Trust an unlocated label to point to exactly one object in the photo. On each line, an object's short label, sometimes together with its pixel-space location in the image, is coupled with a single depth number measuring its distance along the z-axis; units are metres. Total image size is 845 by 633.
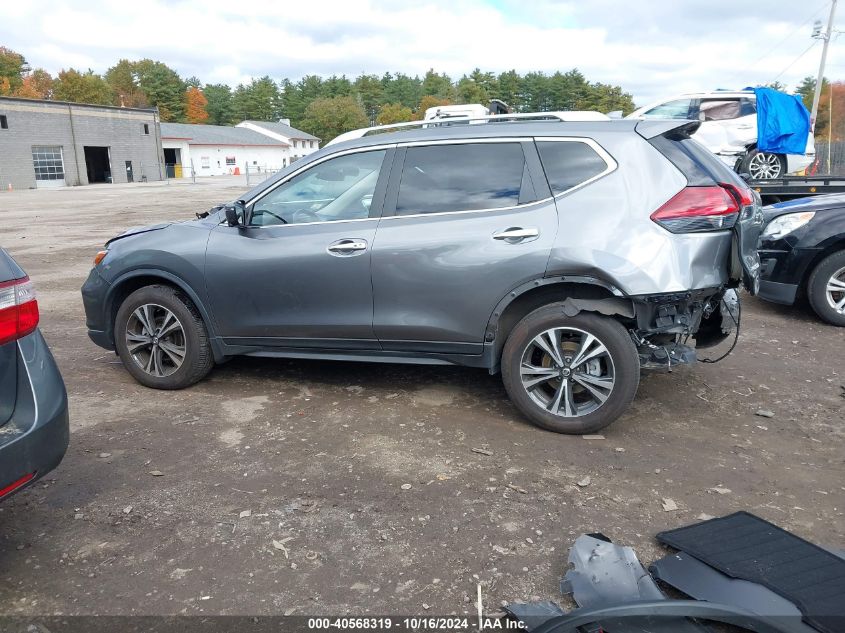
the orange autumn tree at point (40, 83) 89.94
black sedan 6.74
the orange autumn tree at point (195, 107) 105.53
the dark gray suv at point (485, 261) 4.11
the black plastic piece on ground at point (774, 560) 2.53
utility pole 30.51
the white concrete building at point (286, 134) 91.00
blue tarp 12.01
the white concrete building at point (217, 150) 71.81
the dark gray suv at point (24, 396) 2.72
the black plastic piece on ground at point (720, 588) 2.47
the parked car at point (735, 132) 12.45
